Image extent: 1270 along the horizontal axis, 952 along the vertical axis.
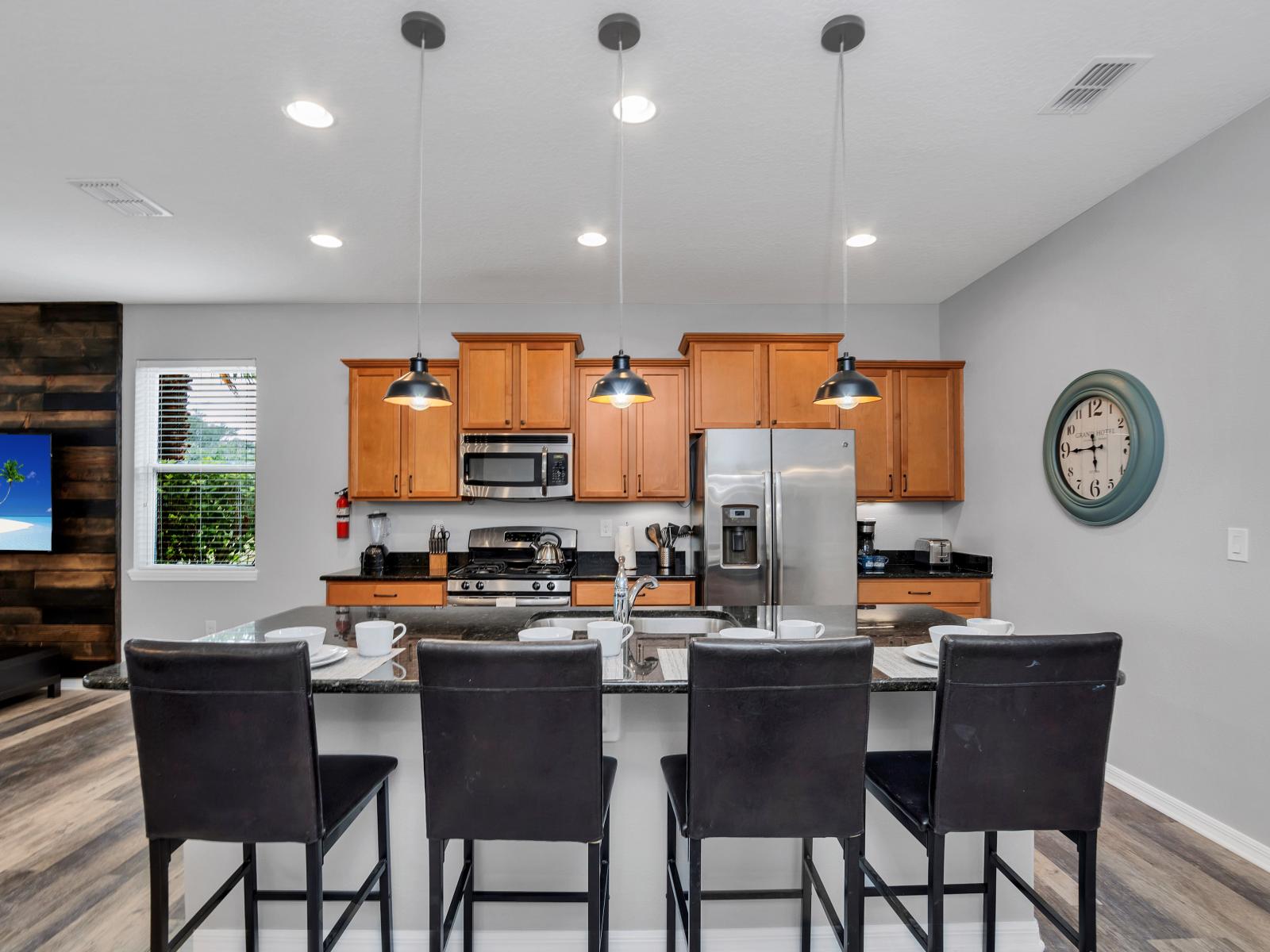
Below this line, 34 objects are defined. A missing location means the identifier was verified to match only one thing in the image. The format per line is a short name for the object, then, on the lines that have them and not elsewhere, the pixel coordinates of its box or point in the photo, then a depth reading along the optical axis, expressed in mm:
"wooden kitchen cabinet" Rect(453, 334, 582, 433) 4383
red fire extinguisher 4672
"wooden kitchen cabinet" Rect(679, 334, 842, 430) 4367
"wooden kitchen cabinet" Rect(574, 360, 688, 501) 4480
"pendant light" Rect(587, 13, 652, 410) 2342
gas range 4129
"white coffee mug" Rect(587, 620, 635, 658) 1802
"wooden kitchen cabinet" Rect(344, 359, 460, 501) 4473
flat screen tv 4648
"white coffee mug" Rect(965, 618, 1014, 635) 1804
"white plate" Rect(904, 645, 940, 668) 1746
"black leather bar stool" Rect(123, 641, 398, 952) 1421
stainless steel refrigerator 3971
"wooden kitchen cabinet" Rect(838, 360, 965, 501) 4555
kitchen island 1910
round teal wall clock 2910
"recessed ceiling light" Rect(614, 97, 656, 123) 2344
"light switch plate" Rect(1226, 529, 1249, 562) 2498
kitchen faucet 2102
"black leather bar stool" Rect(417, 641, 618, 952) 1417
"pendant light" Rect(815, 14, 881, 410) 2047
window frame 4777
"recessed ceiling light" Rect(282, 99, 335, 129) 2373
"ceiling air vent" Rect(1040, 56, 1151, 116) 2150
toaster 4551
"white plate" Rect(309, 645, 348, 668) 1721
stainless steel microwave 4430
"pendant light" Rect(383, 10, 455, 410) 2273
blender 4477
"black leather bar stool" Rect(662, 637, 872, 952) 1420
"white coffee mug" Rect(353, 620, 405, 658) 1815
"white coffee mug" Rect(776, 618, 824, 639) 1786
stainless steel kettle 4395
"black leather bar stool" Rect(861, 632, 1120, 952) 1456
